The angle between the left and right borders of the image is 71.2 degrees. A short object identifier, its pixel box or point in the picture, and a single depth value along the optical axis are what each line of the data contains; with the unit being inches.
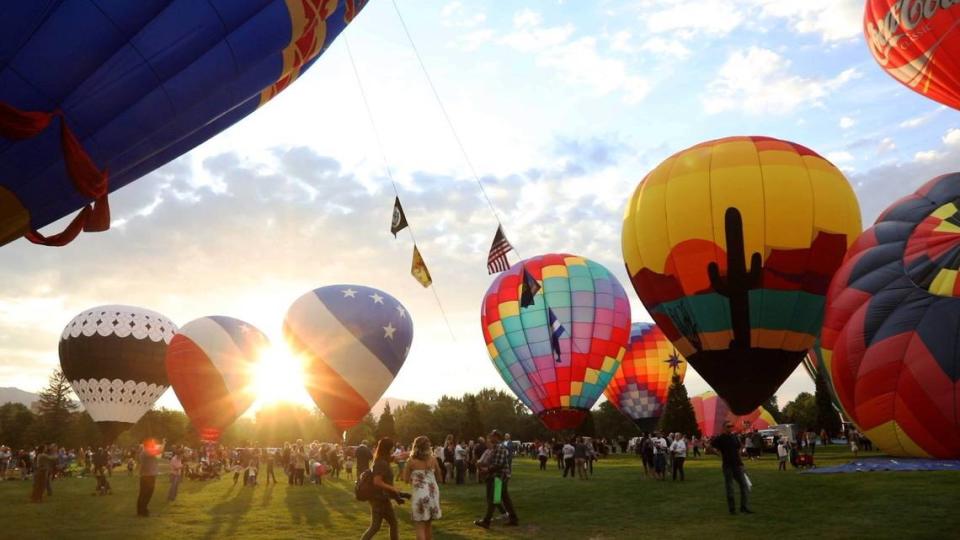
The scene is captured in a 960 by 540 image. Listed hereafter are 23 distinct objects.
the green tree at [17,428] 2913.4
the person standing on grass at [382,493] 309.4
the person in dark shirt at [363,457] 546.0
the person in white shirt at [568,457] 806.5
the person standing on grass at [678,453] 680.5
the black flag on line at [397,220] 693.3
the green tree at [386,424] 2388.0
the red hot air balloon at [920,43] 600.7
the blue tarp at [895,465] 535.0
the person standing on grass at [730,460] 410.9
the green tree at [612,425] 3292.3
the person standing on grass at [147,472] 494.3
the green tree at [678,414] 1948.8
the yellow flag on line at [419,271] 735.7
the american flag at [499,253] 790.5
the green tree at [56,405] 3065.9
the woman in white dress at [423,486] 296.7
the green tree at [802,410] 3345.2
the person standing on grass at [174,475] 648.7
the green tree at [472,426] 2030.9
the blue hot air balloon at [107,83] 278.1
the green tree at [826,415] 1925.4
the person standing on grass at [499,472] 420.2
